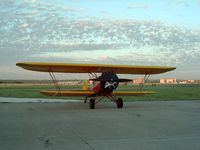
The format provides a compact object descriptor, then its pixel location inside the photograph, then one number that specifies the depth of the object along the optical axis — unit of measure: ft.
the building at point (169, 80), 615.20
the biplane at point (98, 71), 41.11
